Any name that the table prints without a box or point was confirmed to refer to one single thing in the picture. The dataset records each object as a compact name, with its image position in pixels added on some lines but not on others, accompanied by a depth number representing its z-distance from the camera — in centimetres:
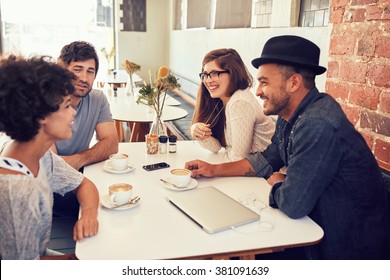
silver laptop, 122
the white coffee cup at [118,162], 167
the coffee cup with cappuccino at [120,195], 131
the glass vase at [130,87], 408
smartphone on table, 173
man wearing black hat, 128
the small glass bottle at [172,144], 201
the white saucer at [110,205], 130
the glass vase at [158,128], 210
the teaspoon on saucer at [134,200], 134
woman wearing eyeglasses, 191
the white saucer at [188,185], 149
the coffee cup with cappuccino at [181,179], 150
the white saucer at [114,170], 167
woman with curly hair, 105
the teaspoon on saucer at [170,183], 151
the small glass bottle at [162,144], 198
